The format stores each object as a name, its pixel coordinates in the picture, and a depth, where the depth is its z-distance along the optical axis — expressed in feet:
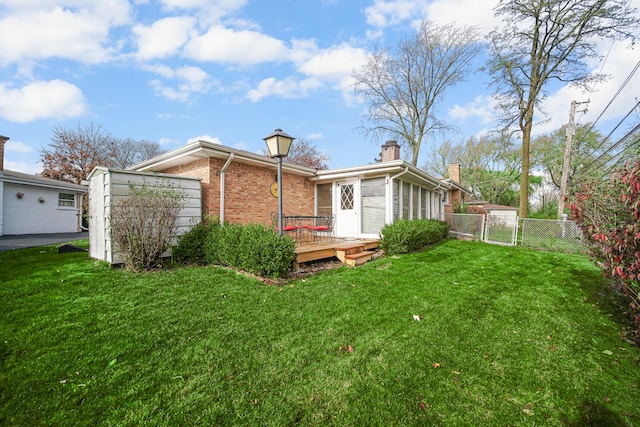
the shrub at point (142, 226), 15.87
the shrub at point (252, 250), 15.61
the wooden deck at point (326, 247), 18.86
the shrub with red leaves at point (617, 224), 8.40
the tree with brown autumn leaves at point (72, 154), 61.57
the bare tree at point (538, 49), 38.91
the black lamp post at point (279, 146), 17.45
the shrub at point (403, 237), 23.20
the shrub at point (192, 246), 18.76
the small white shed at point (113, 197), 16.97
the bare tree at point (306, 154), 81.20
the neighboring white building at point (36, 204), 38.63
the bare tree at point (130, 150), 74.19
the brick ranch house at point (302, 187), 22.16
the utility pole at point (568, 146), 43.45
